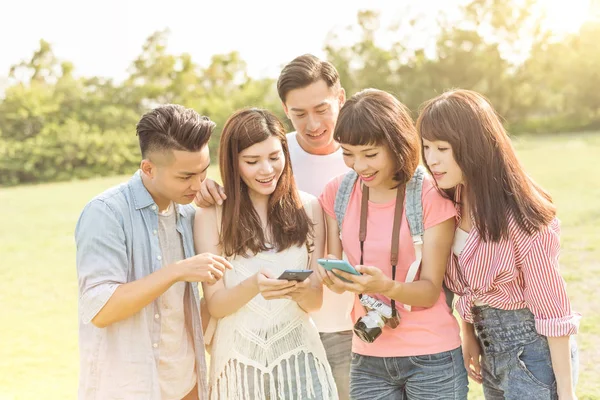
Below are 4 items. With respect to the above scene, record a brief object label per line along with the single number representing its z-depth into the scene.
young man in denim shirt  2.83
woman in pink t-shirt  3.01
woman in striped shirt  2.84
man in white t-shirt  3.79
